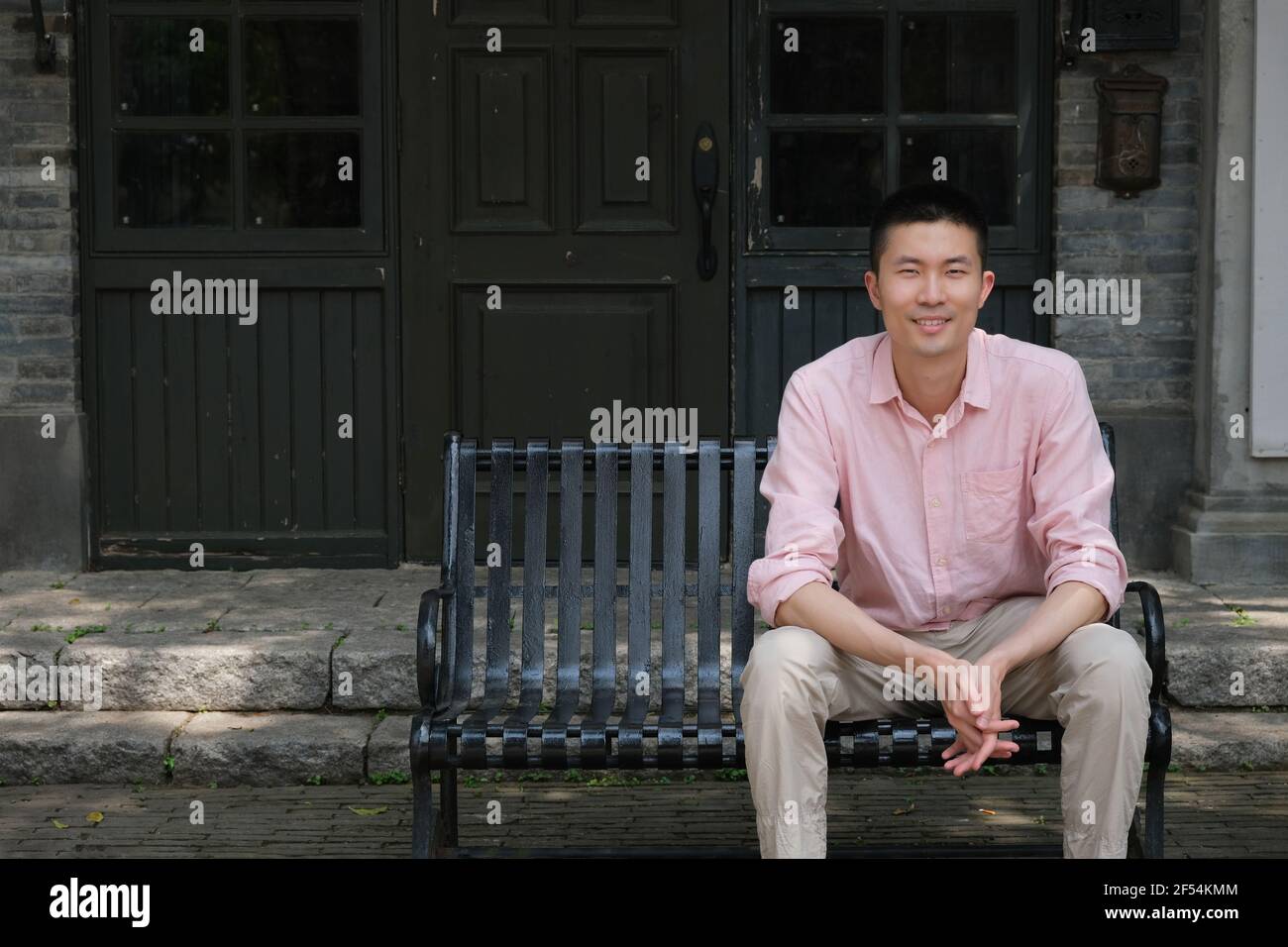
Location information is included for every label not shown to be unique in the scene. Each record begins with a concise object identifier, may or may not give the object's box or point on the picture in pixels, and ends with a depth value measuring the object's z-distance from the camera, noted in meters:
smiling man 3.63
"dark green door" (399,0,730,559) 6.74
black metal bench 3.93
